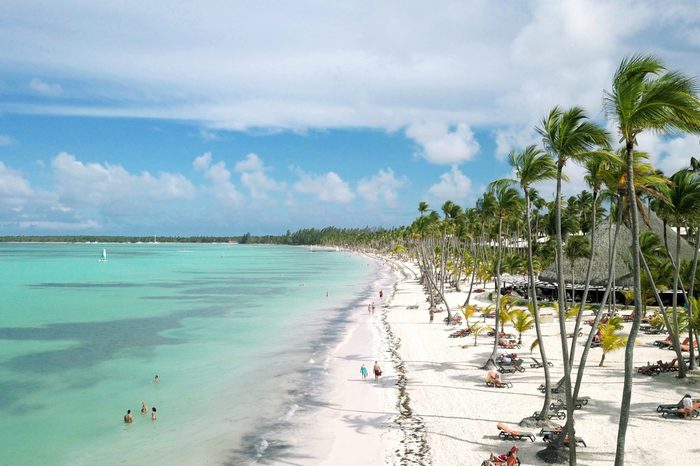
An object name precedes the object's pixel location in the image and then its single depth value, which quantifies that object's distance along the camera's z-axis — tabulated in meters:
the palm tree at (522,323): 28.70
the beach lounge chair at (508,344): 30.00
